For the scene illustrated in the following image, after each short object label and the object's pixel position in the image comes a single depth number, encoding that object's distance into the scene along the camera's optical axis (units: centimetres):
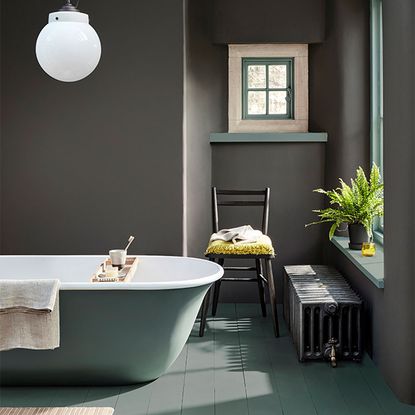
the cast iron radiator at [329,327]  443
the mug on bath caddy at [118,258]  447
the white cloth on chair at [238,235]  506
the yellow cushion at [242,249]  499
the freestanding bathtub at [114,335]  383
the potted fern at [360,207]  482
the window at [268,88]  584
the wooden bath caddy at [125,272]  411
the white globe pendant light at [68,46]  373
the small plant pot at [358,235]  487
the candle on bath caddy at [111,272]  421
